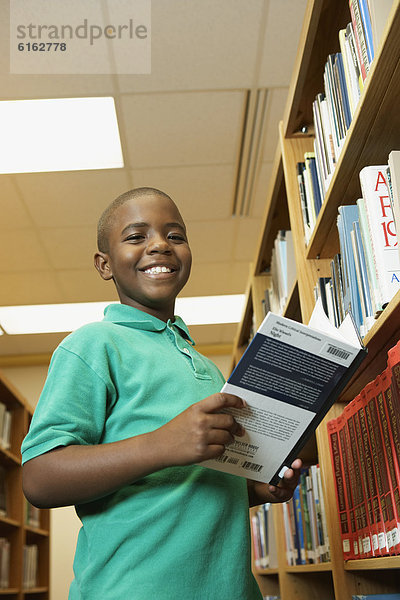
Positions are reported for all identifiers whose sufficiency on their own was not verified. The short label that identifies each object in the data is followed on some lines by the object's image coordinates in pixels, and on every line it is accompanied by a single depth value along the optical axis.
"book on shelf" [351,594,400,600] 1.22
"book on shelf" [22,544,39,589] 4.40
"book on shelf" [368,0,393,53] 1.14
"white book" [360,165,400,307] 1.09
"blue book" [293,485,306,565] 2.03
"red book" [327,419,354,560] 1.37
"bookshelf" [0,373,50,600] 4.05
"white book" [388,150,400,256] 1.05
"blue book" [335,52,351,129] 1.34
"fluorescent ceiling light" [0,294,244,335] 4.90
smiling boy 0.80
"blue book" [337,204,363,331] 1.25
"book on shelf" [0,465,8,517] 4.02
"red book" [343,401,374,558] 1.23
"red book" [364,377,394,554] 1.09
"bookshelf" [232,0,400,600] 1.10
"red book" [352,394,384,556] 1.16
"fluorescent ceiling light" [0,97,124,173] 2.77
